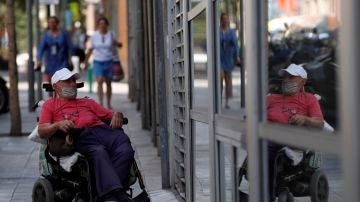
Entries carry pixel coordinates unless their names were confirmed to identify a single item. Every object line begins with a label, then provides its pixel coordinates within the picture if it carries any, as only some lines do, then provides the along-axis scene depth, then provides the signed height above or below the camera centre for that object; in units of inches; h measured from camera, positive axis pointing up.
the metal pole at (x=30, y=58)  760.3 +1.1
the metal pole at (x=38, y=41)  793.1 +16.3
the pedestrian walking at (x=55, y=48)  717.3 +8.1
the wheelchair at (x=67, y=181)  303.3 -36.8
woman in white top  719.7 +3.0
